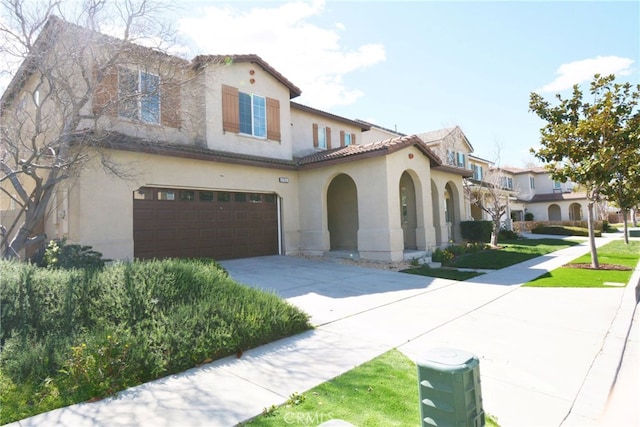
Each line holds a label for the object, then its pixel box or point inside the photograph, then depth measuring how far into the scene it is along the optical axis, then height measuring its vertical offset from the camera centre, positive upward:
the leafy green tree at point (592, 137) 11.57 +2.85
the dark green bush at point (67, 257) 8.20 -0.43
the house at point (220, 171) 10.19 +2.37
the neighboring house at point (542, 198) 40.94 +2.80
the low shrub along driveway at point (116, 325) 4.14 -1.31
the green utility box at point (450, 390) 2.57 -1.23
